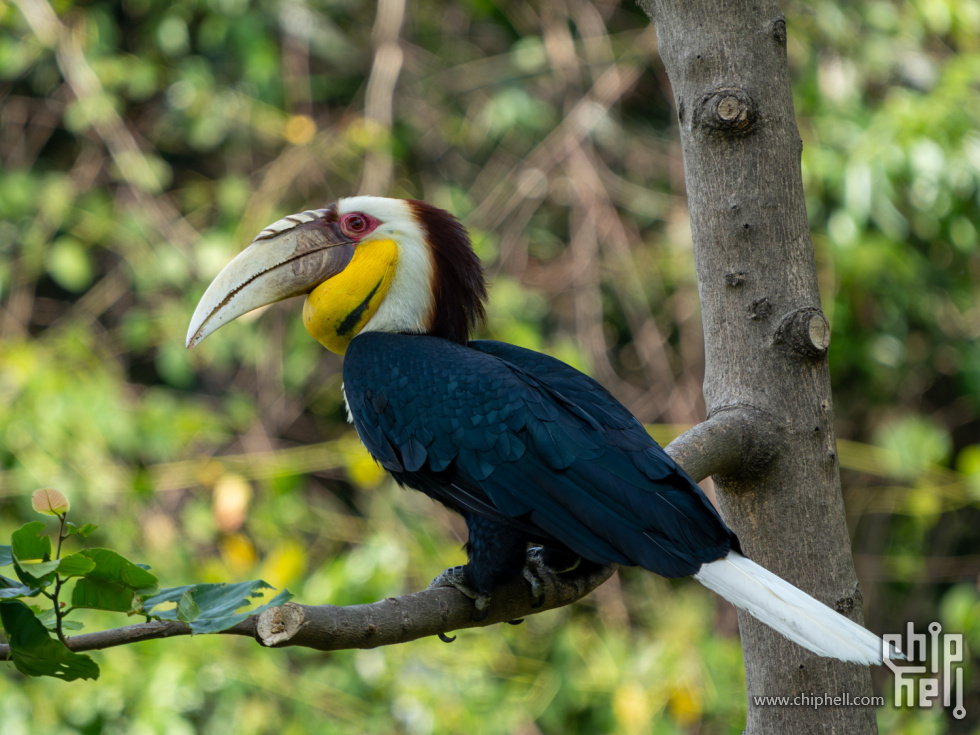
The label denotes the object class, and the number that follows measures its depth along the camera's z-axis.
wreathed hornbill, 10.91
